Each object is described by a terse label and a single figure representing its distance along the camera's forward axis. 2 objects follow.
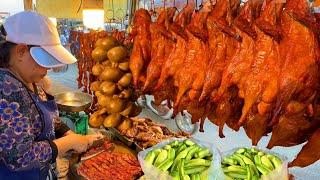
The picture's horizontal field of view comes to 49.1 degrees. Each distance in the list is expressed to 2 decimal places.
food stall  1.27
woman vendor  1.75
